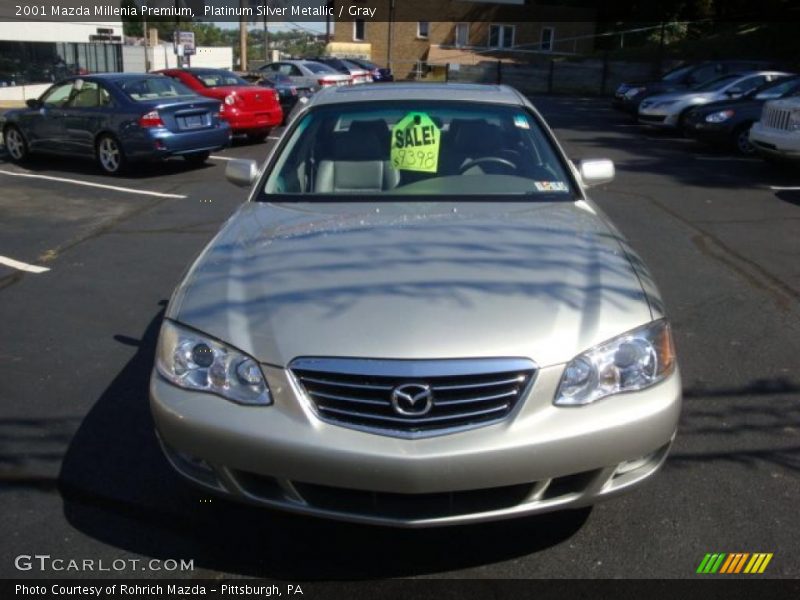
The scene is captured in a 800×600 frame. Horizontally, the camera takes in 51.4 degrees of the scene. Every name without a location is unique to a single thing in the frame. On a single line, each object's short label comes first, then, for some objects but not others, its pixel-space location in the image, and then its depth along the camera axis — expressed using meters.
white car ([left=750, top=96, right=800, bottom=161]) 11.47
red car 15.43
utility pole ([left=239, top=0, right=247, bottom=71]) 33.43
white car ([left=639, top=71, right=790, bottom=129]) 17.25
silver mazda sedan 2.68
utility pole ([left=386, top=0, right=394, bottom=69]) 46.85
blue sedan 12.31
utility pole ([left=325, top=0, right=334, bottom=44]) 54.16
